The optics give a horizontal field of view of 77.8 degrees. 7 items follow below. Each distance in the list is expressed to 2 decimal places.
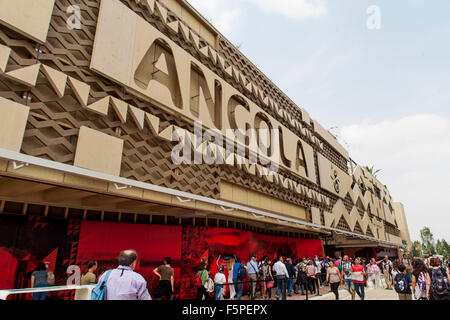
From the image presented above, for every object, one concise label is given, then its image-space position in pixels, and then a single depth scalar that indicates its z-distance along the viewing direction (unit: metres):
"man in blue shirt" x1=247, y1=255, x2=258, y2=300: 9.90
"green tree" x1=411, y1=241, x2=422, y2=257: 51.16
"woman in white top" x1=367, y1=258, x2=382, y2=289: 13.46
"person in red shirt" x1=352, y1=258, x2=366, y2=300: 8.54
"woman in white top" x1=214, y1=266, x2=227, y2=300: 8.28
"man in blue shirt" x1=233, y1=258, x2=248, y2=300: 9.50
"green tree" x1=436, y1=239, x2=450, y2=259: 49.72
